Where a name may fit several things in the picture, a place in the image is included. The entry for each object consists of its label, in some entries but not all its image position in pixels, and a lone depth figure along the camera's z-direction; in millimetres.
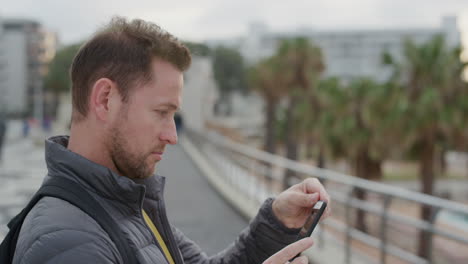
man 1390
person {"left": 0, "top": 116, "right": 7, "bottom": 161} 15445
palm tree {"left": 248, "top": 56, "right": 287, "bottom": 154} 37938
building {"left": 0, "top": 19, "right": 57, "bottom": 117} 98750
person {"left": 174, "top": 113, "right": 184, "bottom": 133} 43562
